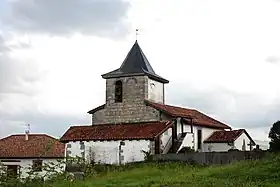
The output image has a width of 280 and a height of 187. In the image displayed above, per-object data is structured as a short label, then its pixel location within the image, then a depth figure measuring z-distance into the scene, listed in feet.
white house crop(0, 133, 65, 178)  147.20
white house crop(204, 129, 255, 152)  128.88
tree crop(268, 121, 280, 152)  97.52
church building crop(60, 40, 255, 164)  119.03
